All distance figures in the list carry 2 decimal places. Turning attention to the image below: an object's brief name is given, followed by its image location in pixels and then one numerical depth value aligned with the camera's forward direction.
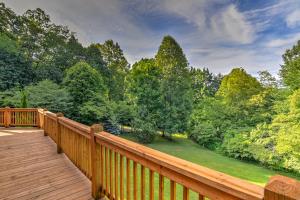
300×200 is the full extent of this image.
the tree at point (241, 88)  12.98
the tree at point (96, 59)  16.37
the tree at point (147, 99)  13.64
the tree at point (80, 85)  12.28
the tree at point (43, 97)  9.99
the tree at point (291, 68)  10.68
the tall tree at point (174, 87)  13.69
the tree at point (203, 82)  20.24
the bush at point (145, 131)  13.43
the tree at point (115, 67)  17.27
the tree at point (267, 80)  12.16
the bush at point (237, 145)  11.08
